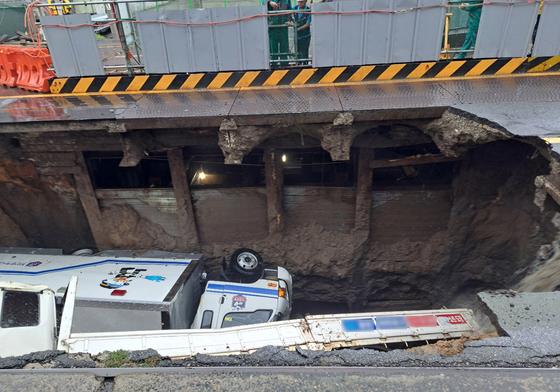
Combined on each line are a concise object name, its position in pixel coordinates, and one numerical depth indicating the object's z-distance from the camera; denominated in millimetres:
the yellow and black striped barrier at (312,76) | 5906
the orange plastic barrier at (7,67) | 7134
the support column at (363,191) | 6231
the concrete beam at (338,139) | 5117
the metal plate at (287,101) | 5031
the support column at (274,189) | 6424
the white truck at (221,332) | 3455
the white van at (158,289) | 5348
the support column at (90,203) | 6525
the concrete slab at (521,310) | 3312
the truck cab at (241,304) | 5602
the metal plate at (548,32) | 5331
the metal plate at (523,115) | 4271
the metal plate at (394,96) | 4973
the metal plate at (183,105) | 5163
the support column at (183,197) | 6445
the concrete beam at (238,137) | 5055
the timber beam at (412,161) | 6055
